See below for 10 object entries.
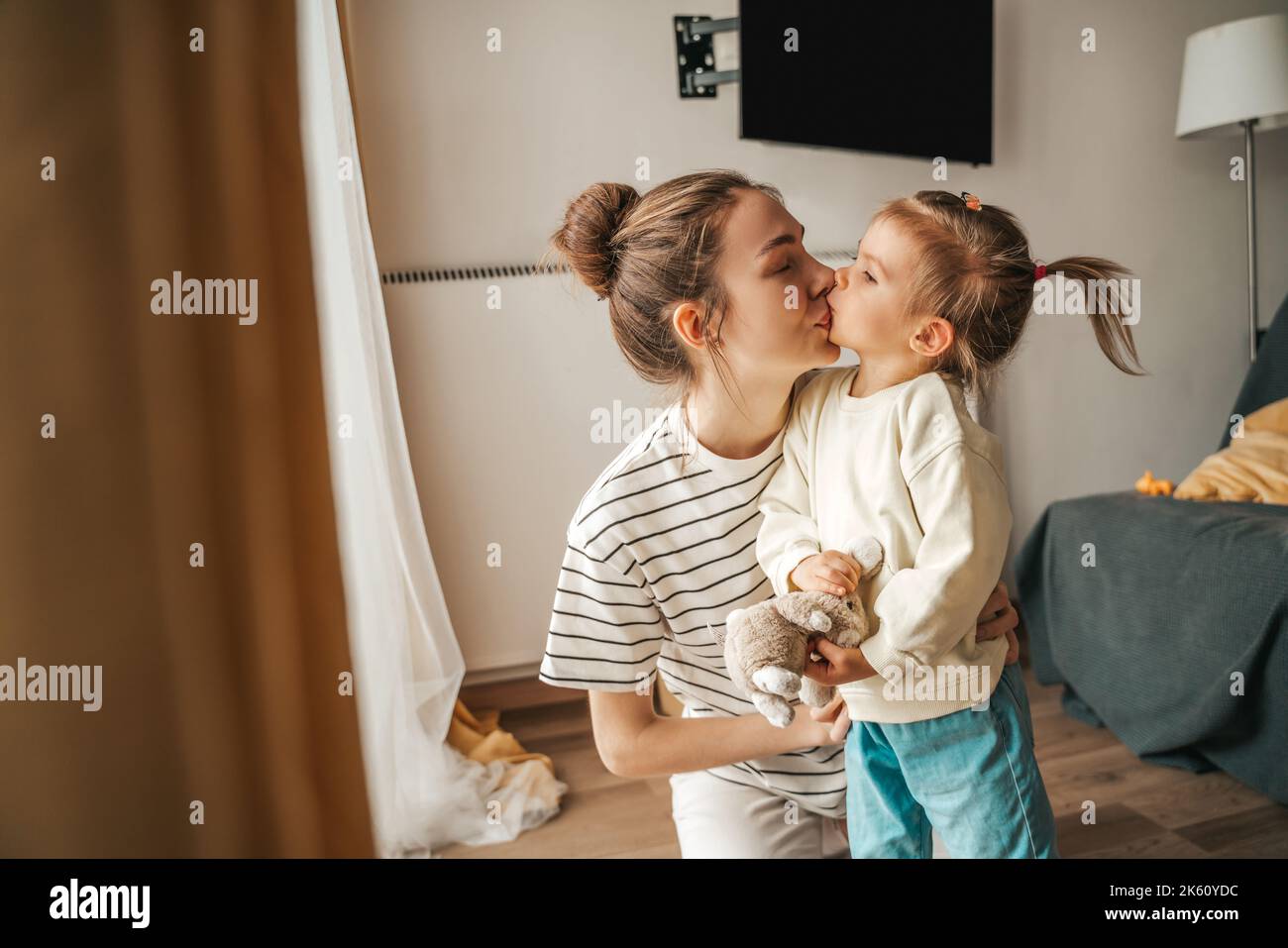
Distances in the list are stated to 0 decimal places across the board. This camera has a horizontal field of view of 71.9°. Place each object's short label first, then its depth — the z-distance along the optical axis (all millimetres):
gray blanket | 1479
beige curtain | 762
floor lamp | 2059
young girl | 666
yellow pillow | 1701
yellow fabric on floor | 1422
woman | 774
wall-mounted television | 1661
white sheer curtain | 1090
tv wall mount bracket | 1748
